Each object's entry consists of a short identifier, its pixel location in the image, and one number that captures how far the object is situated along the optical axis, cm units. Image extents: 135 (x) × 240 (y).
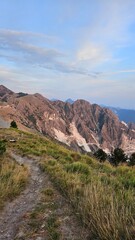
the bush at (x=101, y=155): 1893
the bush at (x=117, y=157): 1841
